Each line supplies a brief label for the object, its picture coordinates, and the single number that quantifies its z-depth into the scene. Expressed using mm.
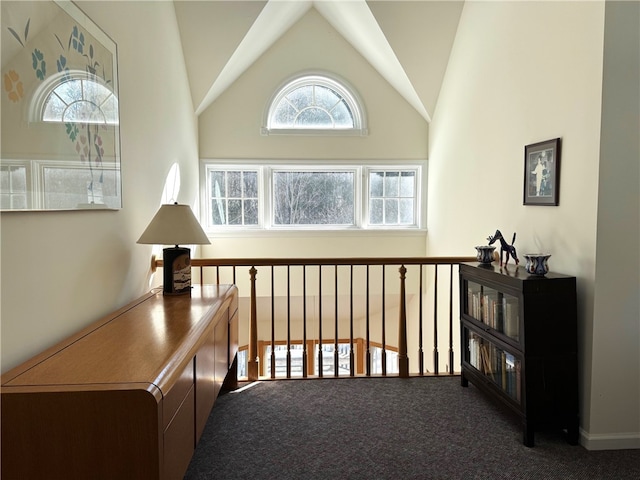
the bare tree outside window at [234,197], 5070
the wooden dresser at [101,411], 1219
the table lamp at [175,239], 2533
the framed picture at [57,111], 1507
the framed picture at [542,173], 2488
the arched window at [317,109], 4980
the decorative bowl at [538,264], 2266
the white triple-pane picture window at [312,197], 5074
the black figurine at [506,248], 2689
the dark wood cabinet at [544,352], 2197
